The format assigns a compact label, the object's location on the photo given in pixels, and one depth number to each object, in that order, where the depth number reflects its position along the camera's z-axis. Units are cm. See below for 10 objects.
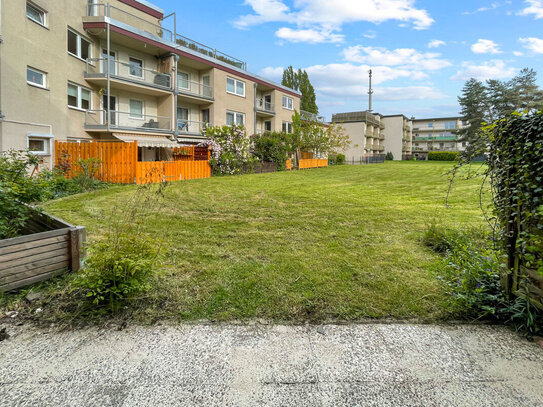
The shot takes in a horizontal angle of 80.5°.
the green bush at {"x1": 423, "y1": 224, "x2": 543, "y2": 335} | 315
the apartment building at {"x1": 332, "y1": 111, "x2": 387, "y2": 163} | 5983
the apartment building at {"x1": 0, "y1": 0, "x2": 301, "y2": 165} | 1387
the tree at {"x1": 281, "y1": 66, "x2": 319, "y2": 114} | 6016
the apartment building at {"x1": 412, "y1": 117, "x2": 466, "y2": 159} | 8562
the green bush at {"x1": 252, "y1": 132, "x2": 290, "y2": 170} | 2781
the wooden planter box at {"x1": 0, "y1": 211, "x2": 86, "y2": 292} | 358
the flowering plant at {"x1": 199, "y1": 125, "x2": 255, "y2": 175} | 2147
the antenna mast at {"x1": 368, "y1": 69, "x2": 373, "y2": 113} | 7381
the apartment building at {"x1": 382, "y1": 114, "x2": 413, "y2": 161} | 7631
